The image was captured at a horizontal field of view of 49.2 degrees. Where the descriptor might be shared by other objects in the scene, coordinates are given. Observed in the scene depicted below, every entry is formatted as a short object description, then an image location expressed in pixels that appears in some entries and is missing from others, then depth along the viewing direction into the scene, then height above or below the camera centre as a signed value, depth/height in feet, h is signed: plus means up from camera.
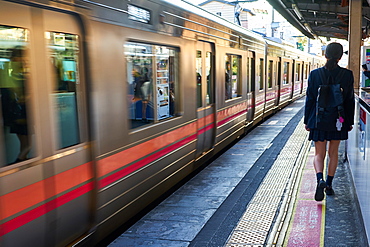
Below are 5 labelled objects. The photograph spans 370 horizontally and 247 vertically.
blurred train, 8.75 -1.25
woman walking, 14.92 -1.65
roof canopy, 45.16 +6.37
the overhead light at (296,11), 47.55 +6.51
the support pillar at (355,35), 28.04 +1.92
